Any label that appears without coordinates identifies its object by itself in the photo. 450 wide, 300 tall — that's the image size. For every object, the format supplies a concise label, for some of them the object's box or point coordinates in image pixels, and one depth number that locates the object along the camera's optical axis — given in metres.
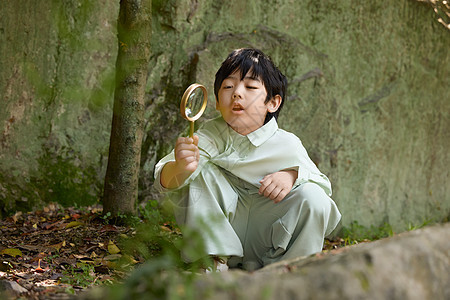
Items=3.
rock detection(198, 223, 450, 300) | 1.09
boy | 2.41
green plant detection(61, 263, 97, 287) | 2.22
